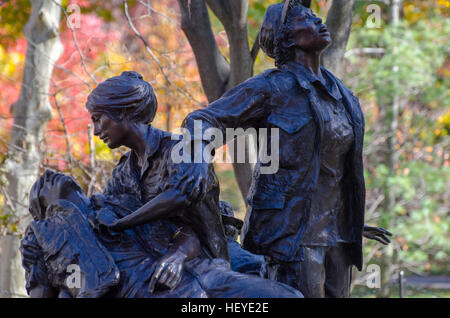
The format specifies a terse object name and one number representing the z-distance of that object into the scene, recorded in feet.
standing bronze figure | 23.17
